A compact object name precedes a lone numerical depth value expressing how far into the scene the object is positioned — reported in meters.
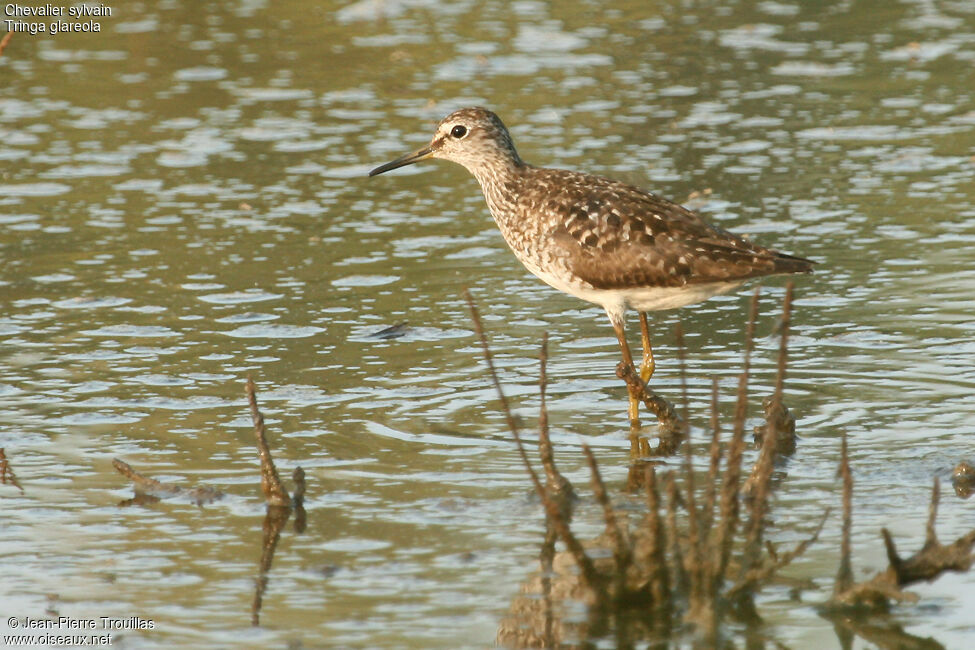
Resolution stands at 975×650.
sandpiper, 15.91
